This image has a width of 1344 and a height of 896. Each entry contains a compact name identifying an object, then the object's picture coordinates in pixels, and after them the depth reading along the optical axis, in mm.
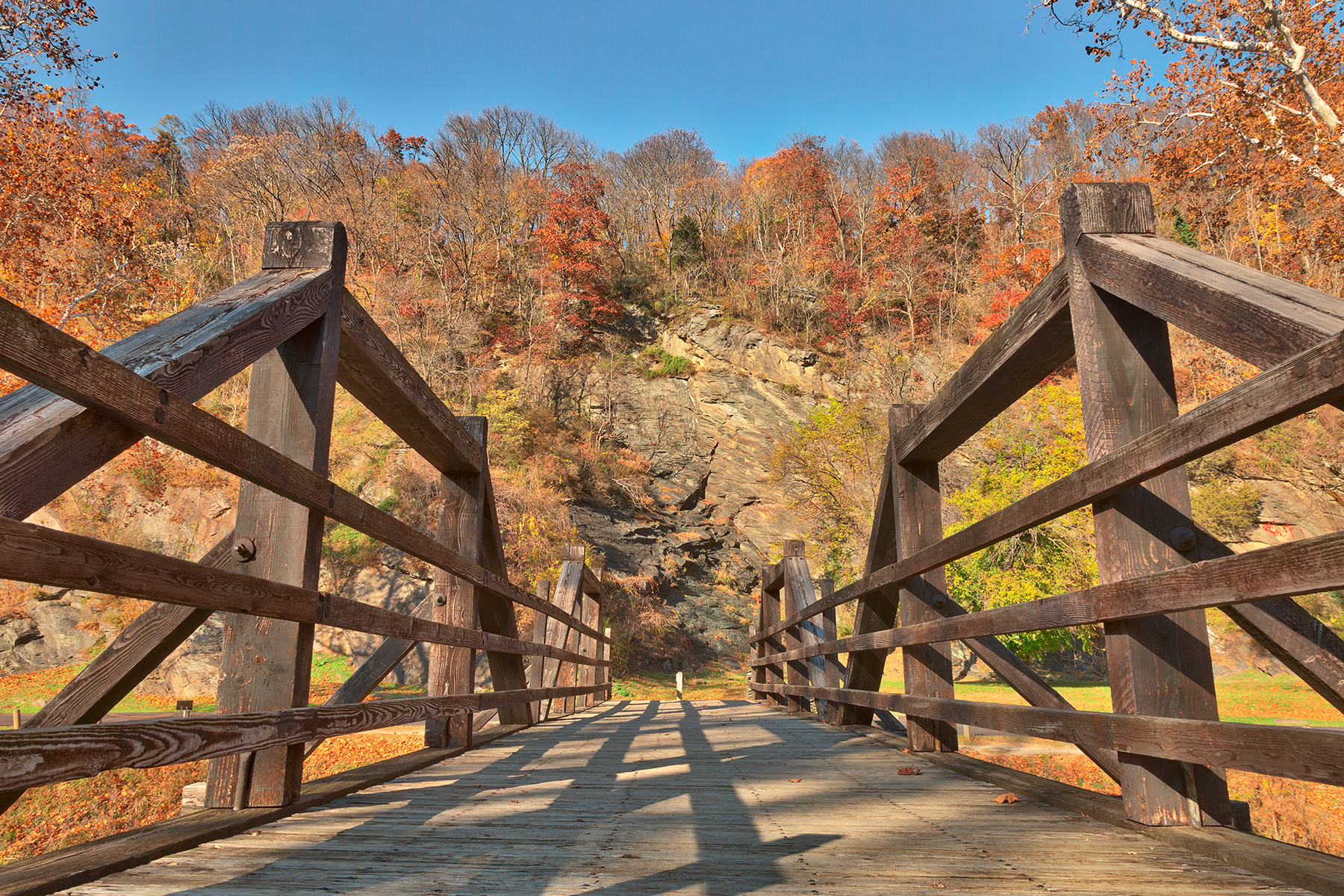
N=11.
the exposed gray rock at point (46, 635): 16516
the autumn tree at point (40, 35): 12188
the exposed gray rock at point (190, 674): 15445
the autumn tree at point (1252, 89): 11484
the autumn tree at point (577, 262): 29359
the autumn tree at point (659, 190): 38125
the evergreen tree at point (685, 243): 36031
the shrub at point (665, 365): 29875
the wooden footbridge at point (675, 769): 1225
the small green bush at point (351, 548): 17516
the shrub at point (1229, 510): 21828
